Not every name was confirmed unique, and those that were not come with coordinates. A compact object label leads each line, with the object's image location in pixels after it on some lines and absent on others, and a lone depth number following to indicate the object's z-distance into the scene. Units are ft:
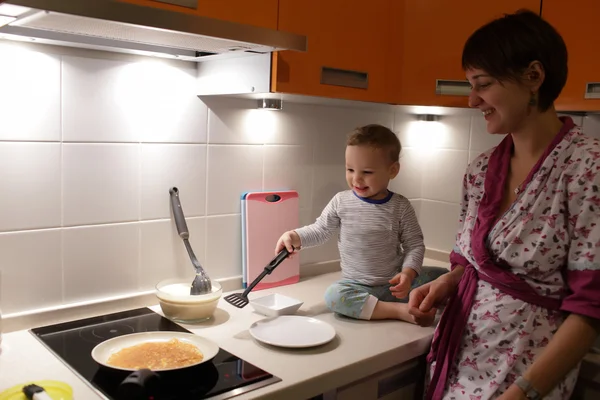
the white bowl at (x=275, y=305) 4.52
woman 3.43
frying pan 3.59
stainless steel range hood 2.87
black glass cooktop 3.22
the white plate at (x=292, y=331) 3.96
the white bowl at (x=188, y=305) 4.25
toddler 4.87
